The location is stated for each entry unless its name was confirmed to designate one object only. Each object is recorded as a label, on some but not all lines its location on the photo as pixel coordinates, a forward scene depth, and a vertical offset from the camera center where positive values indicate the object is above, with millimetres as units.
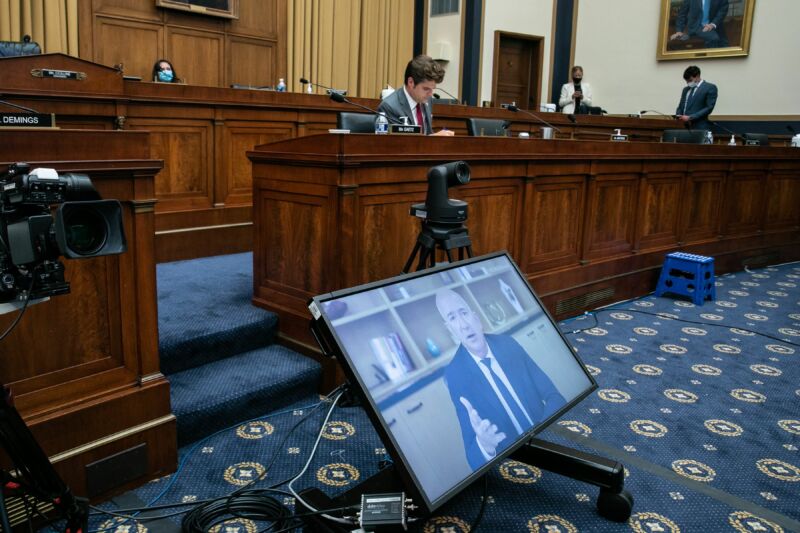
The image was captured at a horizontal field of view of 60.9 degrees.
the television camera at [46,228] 1212 -165
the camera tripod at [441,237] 2162 -279
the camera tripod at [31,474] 1337 -694
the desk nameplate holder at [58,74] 3213 +298
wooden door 9320 +1110
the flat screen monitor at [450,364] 1459 -519
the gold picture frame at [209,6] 6736 +1358
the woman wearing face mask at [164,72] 5508 +547
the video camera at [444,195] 2127 -143
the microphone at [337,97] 3121 +223
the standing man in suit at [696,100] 7445 +630
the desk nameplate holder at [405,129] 2918 +83
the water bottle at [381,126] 3143 +96
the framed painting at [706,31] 8047 +1535
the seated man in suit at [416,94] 3592 +293
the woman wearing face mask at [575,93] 9094 +801
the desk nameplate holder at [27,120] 1714 +40
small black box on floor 1567 -840
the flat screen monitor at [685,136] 5336 +165
